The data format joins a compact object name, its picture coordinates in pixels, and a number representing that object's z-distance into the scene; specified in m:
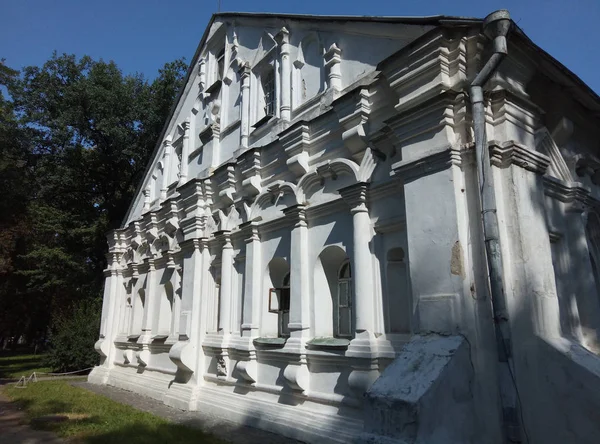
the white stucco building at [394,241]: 4.82
